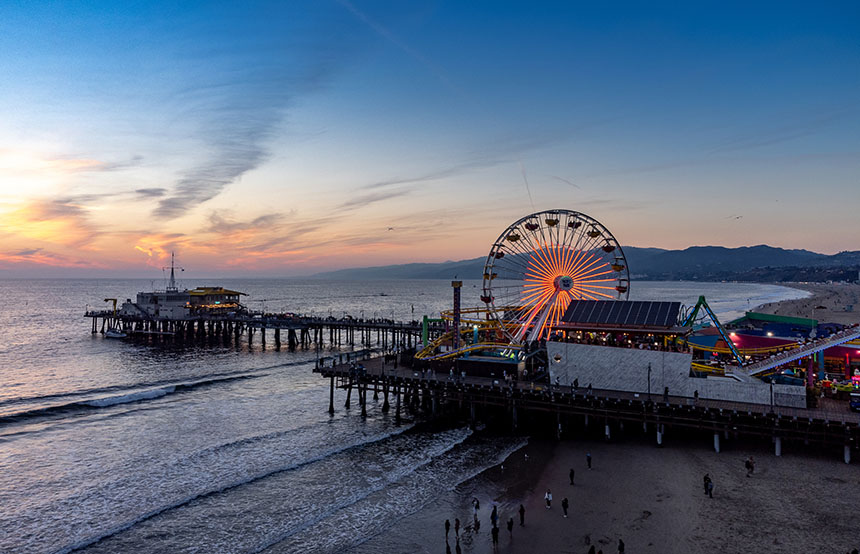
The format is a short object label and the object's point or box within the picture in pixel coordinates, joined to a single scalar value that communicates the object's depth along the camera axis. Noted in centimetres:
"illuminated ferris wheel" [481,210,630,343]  5309
